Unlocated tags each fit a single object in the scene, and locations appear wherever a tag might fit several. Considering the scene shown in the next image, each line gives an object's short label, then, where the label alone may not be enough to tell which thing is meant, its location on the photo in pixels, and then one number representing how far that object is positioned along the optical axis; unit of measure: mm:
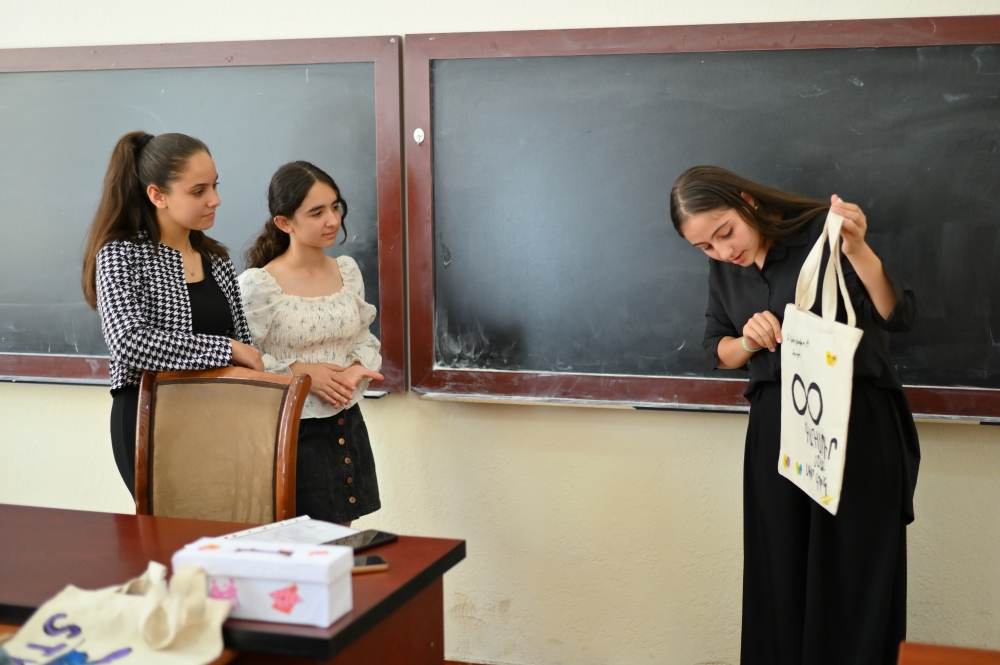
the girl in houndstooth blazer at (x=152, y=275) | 1964
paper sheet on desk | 1252
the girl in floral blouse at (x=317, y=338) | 2182
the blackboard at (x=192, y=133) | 2656
